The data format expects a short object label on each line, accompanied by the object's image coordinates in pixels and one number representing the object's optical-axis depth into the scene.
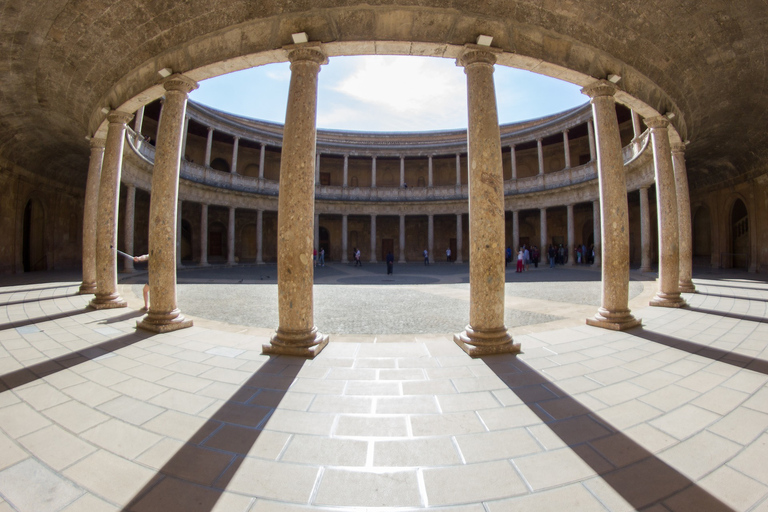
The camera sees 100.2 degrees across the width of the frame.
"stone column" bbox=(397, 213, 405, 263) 26.64
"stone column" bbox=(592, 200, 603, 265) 17.87
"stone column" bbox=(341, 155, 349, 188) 26.36
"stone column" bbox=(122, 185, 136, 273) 13.95
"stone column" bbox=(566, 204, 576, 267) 20.89
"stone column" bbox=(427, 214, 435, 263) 25.91
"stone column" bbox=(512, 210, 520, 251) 23.52
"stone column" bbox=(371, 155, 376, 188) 26.67
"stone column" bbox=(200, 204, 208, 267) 20.31
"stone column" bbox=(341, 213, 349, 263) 26.41
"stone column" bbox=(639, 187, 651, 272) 14.97
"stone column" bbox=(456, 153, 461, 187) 25.77
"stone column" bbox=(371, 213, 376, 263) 26.45
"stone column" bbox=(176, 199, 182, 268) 18.34
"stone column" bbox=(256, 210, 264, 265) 23.19
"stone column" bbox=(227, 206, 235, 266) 21.88
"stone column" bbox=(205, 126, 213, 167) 21.30
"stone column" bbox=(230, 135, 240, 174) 23.05
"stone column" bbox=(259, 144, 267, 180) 24.03
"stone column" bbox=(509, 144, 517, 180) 23.68
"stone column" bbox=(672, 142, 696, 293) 8.52
